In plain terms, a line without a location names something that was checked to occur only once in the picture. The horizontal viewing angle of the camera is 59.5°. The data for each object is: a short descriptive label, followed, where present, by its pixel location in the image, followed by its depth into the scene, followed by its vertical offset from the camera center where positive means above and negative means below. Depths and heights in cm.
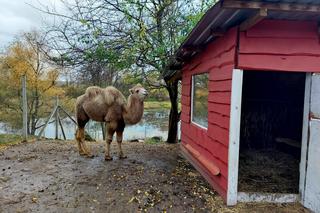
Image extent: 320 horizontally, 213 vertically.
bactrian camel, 596 -38
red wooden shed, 354 +18
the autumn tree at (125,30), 710 +159
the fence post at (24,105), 805 -52
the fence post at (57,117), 953 -99
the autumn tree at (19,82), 1889 +43
